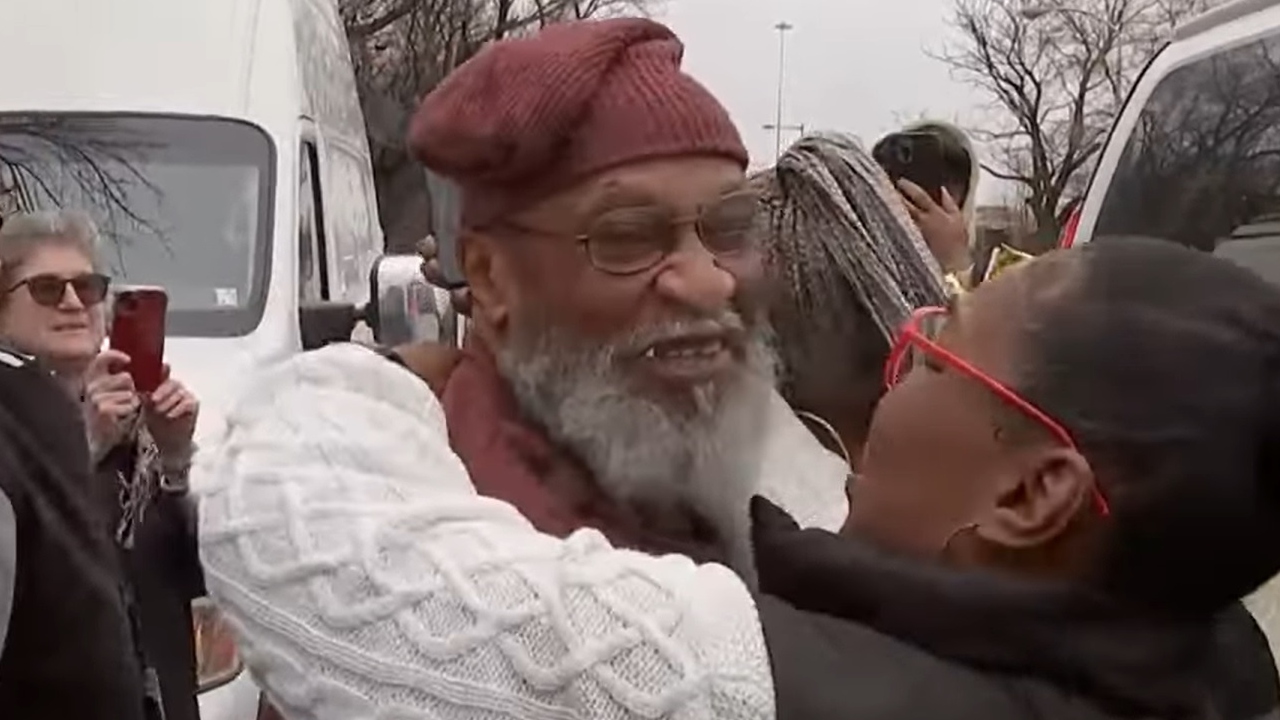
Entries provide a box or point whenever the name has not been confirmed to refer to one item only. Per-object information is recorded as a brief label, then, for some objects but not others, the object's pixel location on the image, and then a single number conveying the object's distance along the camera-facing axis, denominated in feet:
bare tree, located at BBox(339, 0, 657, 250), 114.83
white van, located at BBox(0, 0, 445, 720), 21.97
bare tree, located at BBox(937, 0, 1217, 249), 111.45
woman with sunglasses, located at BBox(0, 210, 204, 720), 13.50
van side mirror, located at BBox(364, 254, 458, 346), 23.29
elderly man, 6.03
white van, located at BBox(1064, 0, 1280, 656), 13.46
